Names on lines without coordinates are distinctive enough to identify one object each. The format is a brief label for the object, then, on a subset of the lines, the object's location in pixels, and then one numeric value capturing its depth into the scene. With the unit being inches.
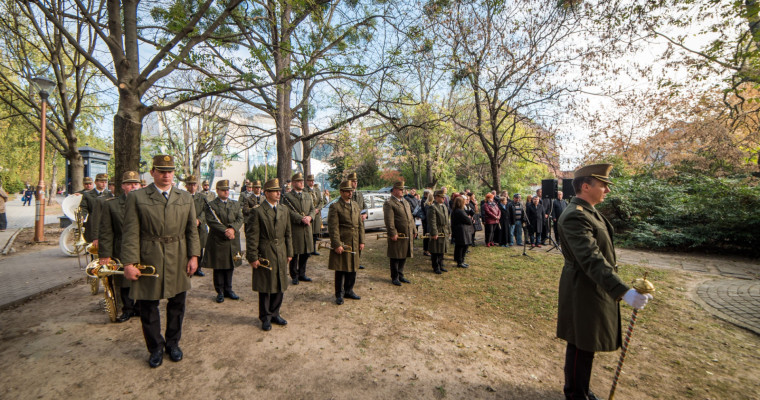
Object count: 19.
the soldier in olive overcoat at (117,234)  152.6
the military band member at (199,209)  260.7
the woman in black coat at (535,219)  453.1
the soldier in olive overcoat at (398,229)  270.4
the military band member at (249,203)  315.3
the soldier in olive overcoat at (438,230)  300.2
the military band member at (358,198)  430.6
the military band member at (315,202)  345.4
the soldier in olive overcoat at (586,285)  105.3
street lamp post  417.1
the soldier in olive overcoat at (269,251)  174.9
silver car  560.1
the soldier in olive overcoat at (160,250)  133.5
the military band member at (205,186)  400.9
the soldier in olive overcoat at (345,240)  218.2
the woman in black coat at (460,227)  319.7
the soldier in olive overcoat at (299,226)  268.5
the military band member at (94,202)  198.2
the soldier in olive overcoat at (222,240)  224.1
